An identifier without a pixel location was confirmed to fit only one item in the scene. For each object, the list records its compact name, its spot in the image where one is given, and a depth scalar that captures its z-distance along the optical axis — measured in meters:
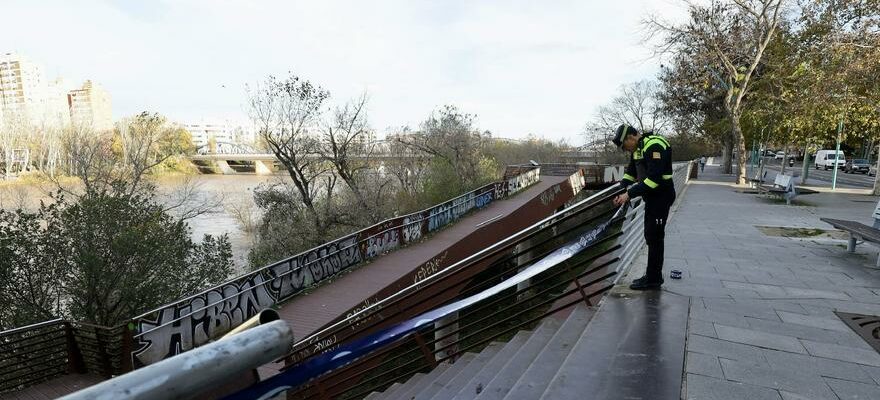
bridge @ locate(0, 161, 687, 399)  3.50
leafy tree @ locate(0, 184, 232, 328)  8.72
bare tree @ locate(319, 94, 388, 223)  20.92
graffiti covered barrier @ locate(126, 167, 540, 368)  7.45
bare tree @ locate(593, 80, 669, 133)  43.08
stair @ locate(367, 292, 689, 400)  2.78
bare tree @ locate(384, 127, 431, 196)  28.02
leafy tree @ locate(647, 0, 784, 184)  18.88
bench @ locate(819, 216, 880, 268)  5.66
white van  38.17
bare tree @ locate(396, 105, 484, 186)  27.28
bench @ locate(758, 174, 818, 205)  12.83
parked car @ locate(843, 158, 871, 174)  34.69
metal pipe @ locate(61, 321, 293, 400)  0.75
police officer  3.90
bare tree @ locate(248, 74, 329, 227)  19.58
